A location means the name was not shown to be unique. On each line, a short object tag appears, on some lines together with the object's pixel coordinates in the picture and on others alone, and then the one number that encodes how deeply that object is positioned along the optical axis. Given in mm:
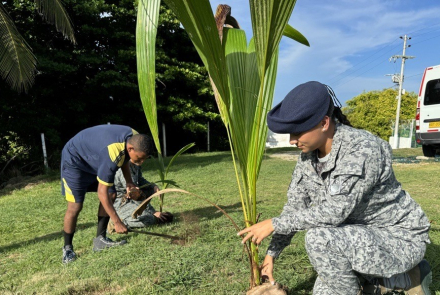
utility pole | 18891
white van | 7770
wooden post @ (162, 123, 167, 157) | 12716
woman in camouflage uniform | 1301
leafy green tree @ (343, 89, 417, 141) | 24422
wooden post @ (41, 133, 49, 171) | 8094
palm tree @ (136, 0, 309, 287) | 1106
